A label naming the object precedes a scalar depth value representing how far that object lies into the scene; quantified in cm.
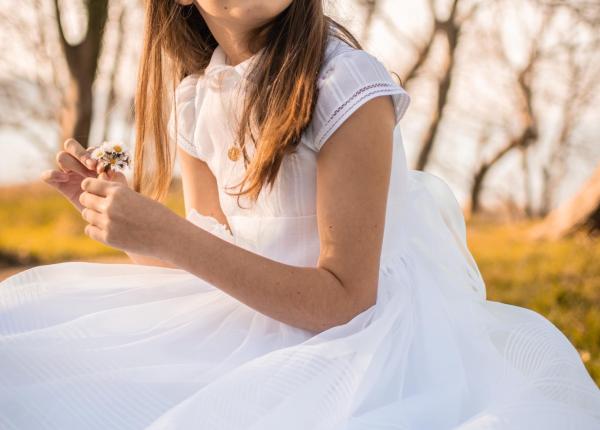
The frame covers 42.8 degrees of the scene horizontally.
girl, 129
